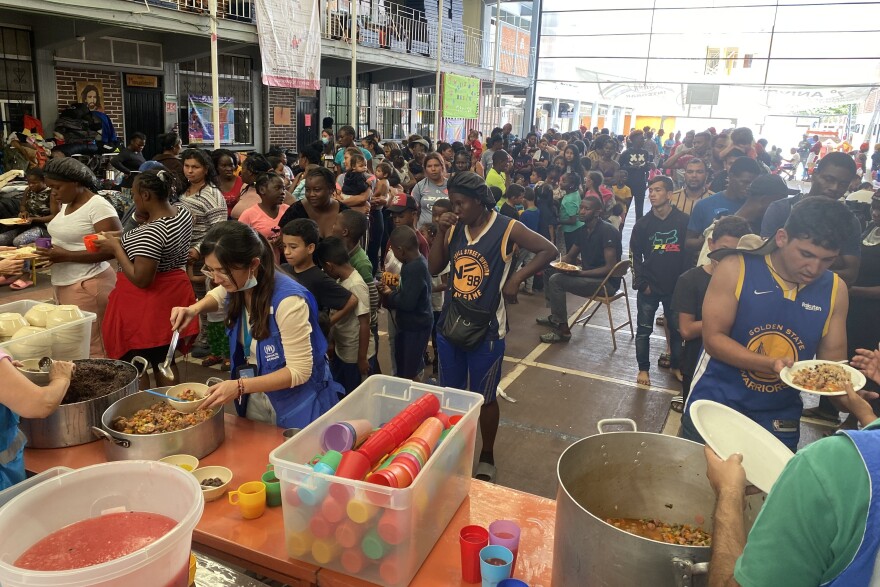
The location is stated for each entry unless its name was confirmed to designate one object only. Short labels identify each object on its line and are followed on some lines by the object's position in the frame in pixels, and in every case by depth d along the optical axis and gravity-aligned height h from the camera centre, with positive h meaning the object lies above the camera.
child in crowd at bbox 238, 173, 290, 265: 5.14 -0.55
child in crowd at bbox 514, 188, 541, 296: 7.84 -0.77
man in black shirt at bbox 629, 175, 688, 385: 5.38 -0.84
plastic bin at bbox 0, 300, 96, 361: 2.68 -0.96
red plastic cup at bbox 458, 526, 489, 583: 1.71 -1.12
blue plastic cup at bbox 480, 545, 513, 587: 1.59 -1.09
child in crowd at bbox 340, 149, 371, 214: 6.16 -0.43
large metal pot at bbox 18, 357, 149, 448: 2.32 -1.12
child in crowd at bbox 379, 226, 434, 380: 4.20 -1.04
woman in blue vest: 2.44 -0.80
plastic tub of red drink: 1.25 -0.93
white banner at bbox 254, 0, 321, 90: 10.34 +1.85
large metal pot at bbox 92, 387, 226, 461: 2.20 -1.11
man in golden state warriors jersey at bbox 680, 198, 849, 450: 2.38 -0.61
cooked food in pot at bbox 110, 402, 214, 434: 2.31 -1.09
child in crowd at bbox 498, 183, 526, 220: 7.85 -0.52
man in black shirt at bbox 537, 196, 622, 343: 6.59 -1.10
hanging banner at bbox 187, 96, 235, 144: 11.91 +0.46
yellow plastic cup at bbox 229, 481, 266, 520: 1.97 -1.15
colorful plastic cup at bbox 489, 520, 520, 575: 1.75 -1.10
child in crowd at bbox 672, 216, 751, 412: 3.86 -0.84
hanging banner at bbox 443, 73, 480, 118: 17.56 +1.78
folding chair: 6.47 -1.46
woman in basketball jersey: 3.44 -0.66
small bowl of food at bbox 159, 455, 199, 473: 2.18 -1.16
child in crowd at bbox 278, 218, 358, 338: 3.55 -0.76
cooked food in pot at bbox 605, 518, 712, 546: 1.70 -1.07
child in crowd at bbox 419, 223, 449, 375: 5.15 -1.15
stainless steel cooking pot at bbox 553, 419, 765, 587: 1.37 -0.90
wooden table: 1.78 -1.22
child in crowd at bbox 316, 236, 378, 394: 3.86 -1.13
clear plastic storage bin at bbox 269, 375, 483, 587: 1.63 -1.03
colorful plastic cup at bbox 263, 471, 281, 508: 2.04 -1.17
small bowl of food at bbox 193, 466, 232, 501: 2.05 -1.19
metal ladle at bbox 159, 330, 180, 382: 2.72 -0.98
